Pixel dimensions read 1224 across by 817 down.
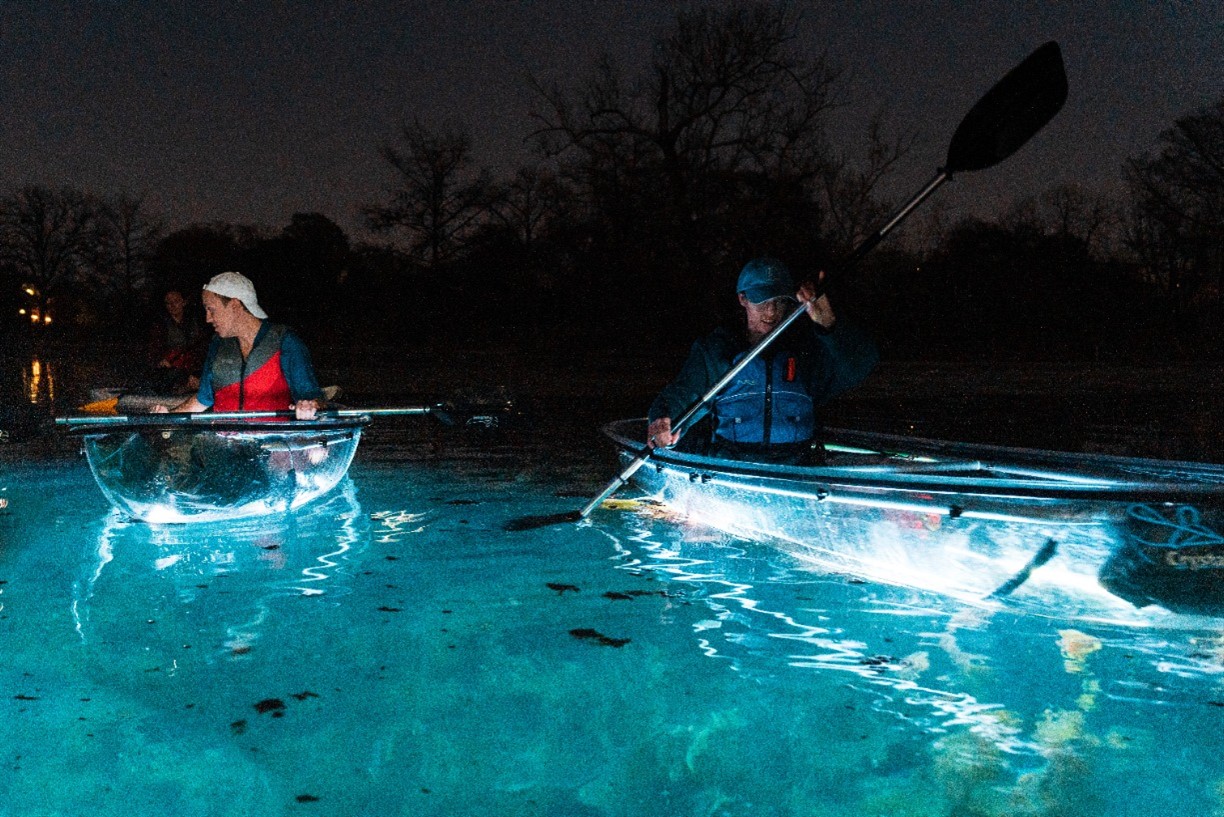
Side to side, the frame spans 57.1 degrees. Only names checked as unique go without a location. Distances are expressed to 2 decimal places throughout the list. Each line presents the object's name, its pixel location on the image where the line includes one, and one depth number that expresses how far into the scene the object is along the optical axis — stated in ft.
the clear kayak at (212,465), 22.04
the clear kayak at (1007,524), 14.15
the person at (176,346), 36.22
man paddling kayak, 20.89
